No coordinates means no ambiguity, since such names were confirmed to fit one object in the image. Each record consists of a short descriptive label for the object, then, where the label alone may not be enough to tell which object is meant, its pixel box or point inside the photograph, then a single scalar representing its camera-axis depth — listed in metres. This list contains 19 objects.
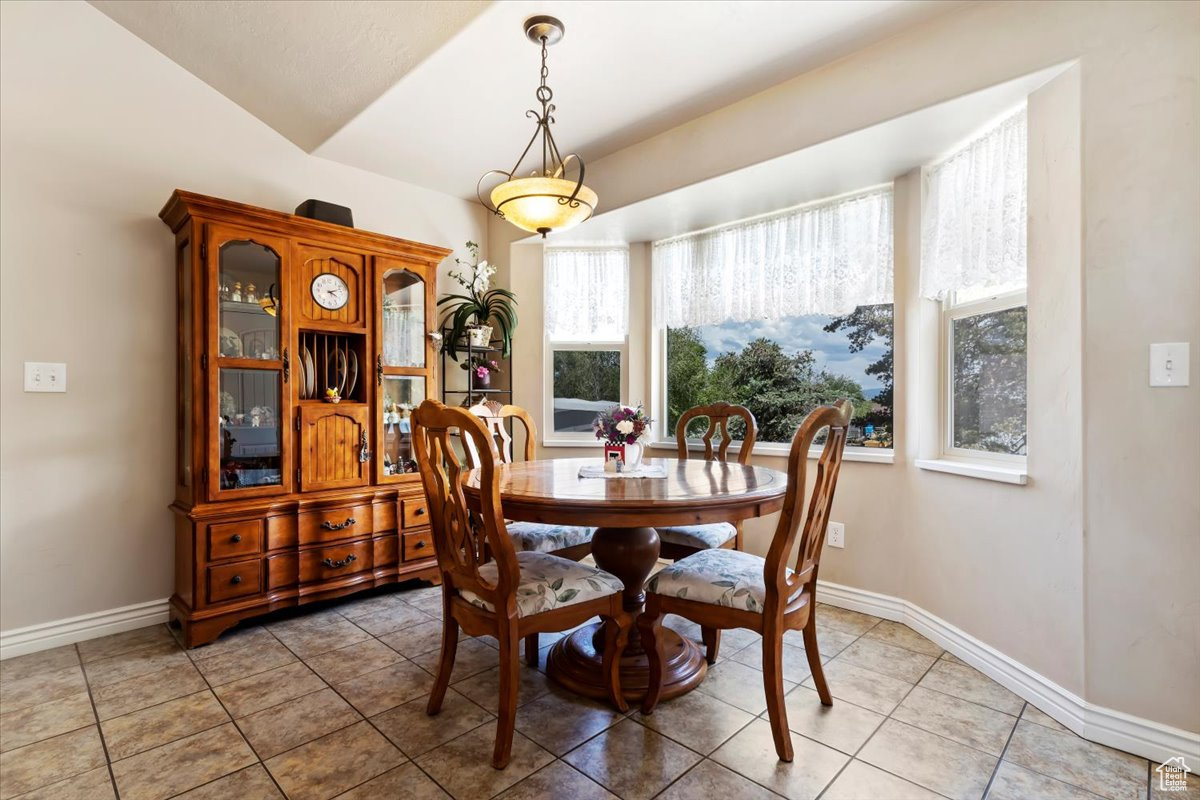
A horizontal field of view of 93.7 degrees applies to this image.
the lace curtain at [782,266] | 2.86
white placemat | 2.20
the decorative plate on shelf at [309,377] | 2.86
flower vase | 2.27
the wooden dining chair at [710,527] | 2.40
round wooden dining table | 1.67
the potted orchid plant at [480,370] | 3.63
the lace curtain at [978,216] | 2.14
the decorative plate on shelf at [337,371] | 2.95
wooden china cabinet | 2.51
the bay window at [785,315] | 2.92
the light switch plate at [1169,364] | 1.62
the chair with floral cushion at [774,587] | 1.63
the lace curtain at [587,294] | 3.93
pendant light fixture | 2.06
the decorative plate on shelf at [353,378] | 3.00
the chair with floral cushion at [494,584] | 1.61
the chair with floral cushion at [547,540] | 2.29
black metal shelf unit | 3.64
